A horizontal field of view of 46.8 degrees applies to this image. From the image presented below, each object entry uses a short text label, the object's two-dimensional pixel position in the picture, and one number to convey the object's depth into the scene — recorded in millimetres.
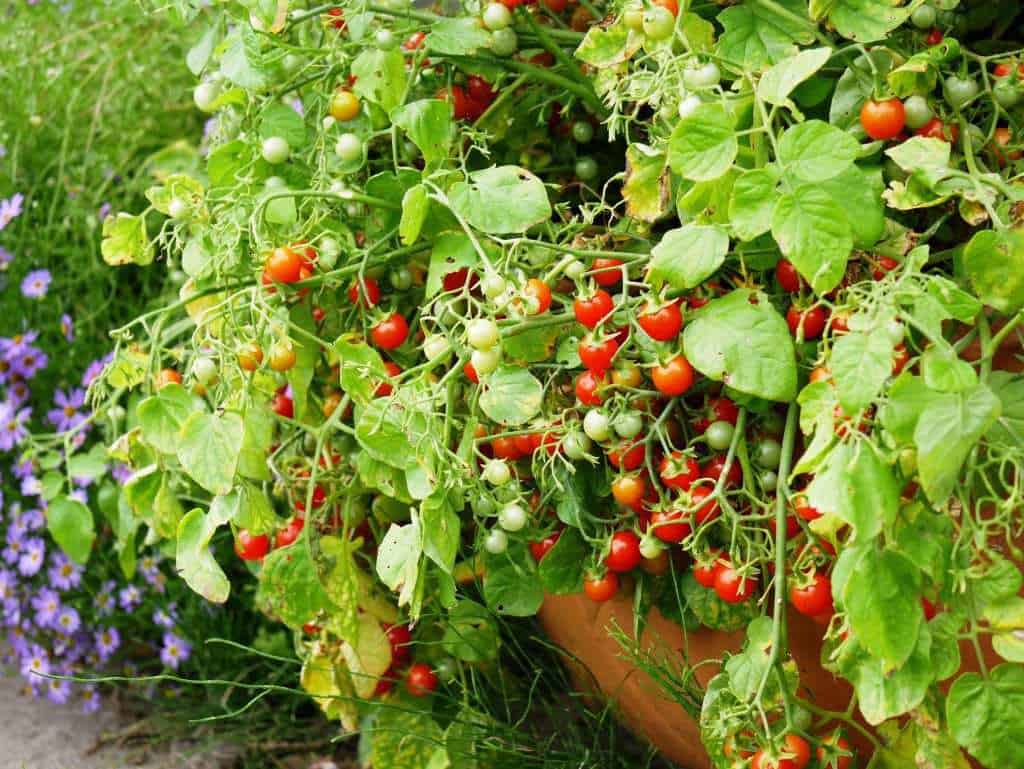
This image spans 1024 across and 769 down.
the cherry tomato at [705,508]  955
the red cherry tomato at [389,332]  1105
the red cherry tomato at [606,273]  1023
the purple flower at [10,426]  1593
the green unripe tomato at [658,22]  958
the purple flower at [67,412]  1660
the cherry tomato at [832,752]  917
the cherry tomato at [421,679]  1296
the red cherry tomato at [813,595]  918
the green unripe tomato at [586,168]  1226
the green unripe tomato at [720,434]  977
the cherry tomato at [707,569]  972
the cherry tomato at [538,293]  918
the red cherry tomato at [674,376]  934
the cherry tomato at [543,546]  1095
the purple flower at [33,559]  1634
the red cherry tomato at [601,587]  1049
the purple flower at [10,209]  1649
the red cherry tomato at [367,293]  1110
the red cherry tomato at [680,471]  966
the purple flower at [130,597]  1651
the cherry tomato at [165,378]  1137
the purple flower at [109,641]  1685
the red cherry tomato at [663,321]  917
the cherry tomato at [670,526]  970
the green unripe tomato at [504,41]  1125
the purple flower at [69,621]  1668
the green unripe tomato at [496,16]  1097
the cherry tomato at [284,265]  1059
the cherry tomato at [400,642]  1301
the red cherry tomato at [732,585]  945
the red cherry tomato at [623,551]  1023
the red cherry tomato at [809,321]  920
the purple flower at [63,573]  1655
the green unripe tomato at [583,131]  1217
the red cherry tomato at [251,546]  1150
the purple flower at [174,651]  1636
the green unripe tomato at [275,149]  1122
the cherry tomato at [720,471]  982
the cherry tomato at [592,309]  950
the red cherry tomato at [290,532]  1168
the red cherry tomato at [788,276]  953
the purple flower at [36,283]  1673
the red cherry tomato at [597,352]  938
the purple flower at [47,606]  1674
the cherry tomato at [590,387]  978
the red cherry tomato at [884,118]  948
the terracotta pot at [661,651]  1028
